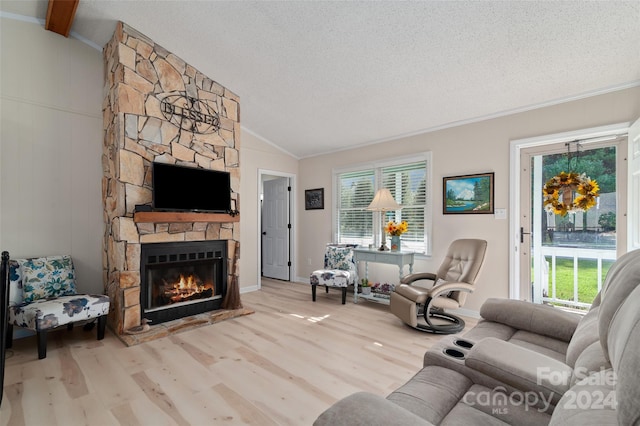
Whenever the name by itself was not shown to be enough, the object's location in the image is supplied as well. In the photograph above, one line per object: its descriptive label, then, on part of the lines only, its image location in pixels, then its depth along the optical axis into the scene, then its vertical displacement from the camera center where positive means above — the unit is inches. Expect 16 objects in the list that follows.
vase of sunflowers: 172.2 -10.1
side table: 165.8 -24.9
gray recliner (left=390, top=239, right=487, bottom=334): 133.0 -34.6
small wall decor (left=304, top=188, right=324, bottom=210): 230.5 +10.7
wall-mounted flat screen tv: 135.4 +11.3
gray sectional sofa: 31.1 -25.4
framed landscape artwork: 151.6 +9.8
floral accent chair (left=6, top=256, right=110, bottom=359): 109.9 -33.9
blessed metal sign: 146.0 +49.4
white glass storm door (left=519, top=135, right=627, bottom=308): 133.4 -6.4
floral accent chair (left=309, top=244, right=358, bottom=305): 180.2 -35.1
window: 178.7 +8.9
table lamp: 171.9 +5.5
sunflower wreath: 115.0 +7.8
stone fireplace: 129.8 +19.0
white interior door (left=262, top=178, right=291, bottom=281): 247.1 -13.7
